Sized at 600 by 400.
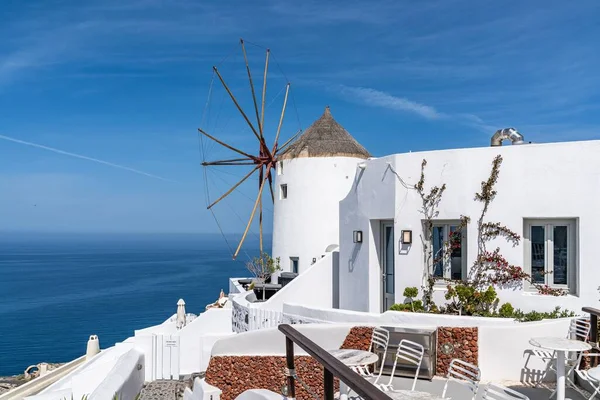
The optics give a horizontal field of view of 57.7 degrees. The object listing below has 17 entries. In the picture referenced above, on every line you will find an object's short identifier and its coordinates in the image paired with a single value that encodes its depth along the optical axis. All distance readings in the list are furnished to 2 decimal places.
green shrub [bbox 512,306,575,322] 10.50
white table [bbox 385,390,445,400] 4.85
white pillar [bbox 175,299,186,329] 23.69
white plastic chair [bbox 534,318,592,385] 7.36
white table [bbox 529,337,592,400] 6.15
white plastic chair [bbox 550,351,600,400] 6.38
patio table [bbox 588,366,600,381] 5.48
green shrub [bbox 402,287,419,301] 12.23
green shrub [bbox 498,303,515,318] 10.93
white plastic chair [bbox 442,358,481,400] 5.26
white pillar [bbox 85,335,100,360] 22.64
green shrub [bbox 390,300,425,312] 12.09
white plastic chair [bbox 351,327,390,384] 7.82
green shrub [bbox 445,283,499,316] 11.23
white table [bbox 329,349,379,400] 6.23
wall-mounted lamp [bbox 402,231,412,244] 12.45
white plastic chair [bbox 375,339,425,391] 7.41
